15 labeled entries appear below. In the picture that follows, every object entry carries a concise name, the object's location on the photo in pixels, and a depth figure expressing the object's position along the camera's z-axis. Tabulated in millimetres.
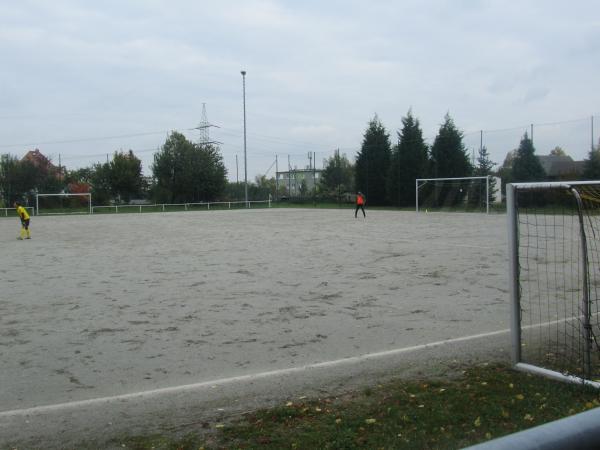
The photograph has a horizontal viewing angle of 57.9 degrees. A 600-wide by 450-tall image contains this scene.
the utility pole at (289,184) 68712
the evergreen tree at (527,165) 37594
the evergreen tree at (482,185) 37875
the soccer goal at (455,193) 37750
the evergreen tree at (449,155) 44188
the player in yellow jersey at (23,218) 20844
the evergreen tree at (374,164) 49938
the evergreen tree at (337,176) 56875
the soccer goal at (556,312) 4777
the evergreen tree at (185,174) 56094
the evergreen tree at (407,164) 45500
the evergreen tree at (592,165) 33125
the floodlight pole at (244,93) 49531
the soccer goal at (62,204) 45938
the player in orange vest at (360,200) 33500
